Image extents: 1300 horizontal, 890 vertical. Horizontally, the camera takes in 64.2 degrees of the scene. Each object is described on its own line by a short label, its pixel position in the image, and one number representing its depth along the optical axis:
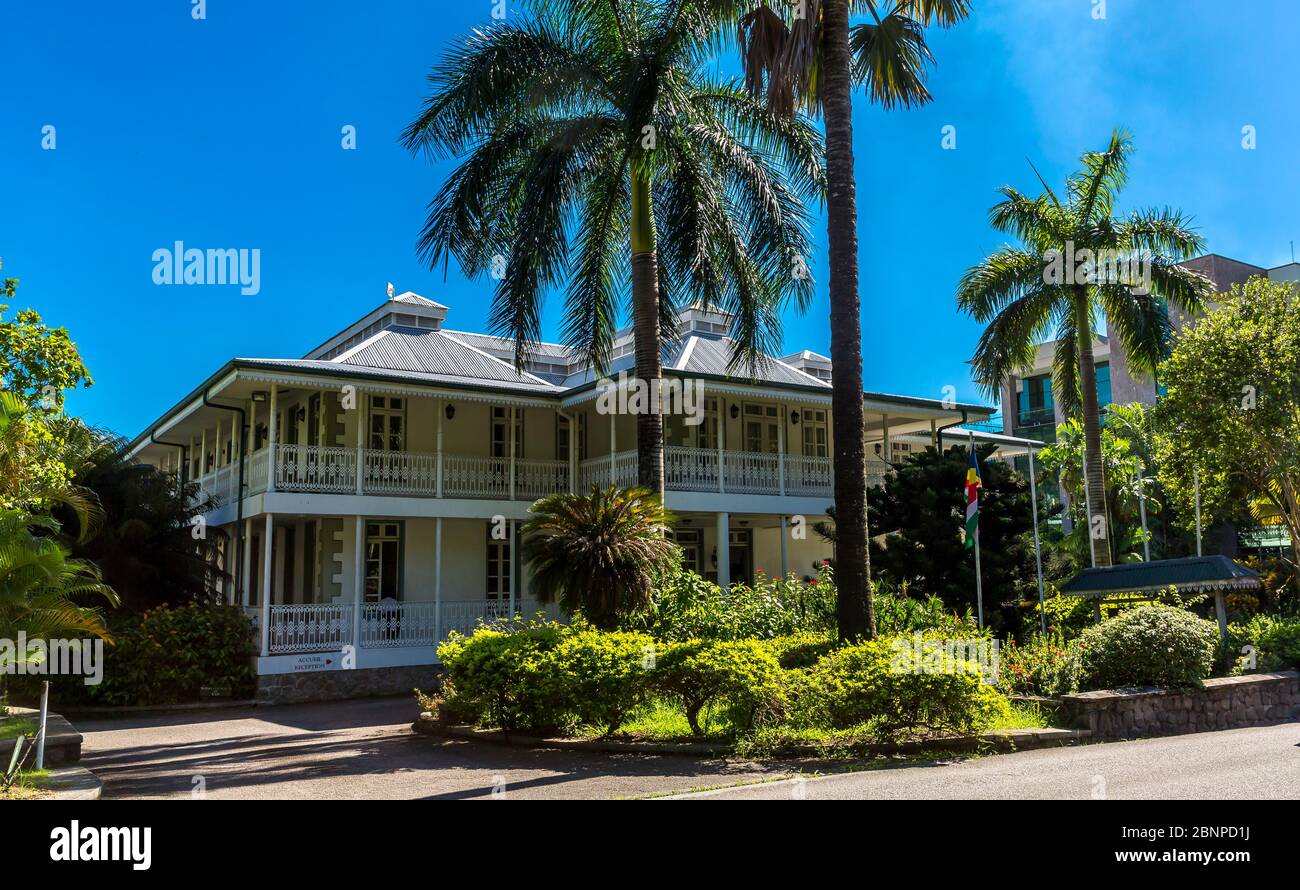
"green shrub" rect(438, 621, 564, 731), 12.18
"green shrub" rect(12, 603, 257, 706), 17.66
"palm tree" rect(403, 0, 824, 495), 16.58
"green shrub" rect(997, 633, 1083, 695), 12.95
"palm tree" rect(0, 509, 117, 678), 10.91
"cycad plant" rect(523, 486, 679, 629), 14.09
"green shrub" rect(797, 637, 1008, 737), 10.90
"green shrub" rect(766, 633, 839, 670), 13.30
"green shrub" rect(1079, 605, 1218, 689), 12.91
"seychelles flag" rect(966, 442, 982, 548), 14.62
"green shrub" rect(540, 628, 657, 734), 11.80
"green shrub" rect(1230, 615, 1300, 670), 15.30
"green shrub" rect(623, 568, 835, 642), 14.97
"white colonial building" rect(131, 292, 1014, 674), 20.03
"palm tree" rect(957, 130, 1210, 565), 21.47
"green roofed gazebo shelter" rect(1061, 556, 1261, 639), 14.62
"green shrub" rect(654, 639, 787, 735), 11.23
